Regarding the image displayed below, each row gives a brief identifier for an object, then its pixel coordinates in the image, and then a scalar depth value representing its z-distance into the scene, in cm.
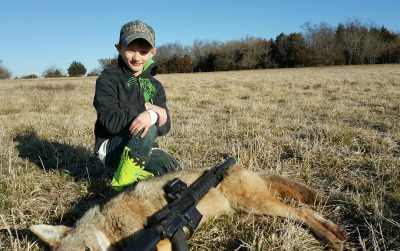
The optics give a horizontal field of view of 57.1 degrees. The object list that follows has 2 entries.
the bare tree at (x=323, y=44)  5534
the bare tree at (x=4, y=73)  6825
